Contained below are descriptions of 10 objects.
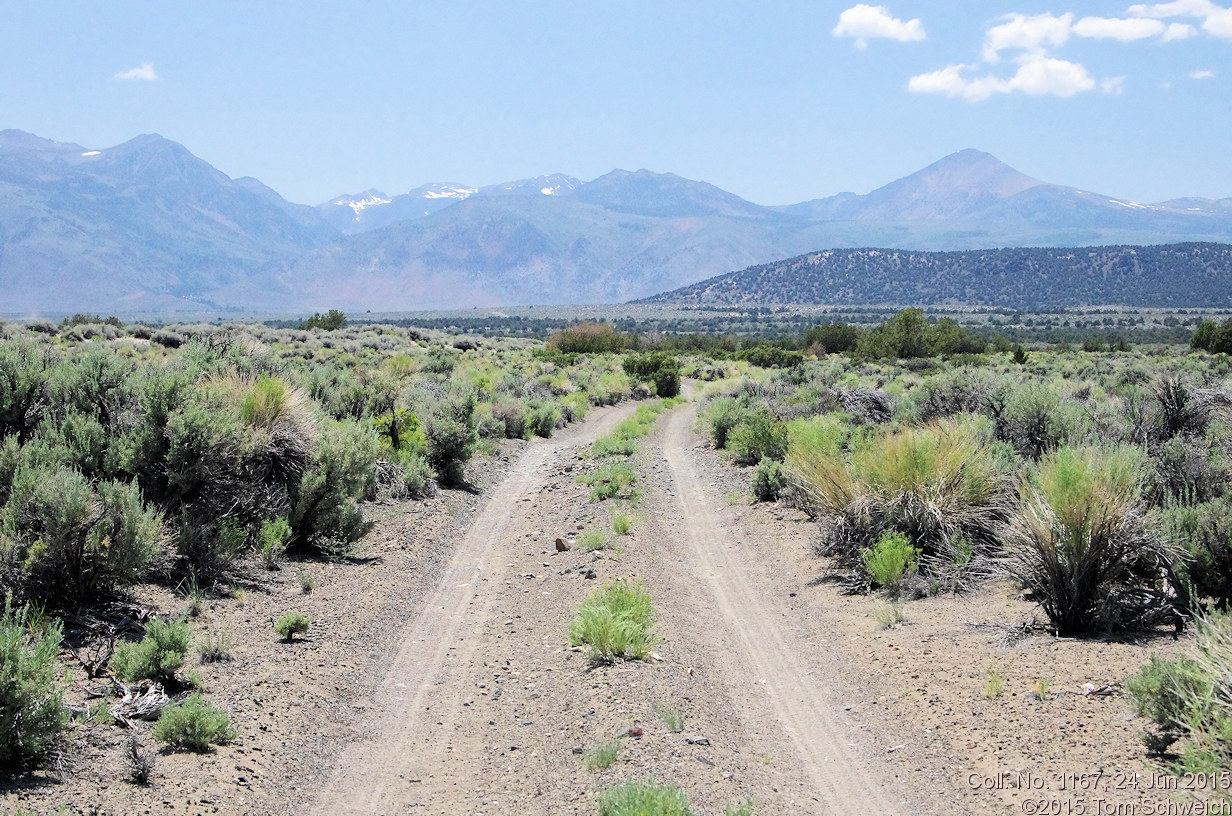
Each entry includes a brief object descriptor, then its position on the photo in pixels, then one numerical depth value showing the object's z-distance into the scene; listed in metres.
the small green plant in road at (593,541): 12.15
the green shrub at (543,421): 25.45
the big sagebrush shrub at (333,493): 11.05
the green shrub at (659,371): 40.38
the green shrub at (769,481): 15.05
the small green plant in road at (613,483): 15.63
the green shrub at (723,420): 22.08
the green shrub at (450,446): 16.98
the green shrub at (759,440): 18.09
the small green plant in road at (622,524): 13.03
